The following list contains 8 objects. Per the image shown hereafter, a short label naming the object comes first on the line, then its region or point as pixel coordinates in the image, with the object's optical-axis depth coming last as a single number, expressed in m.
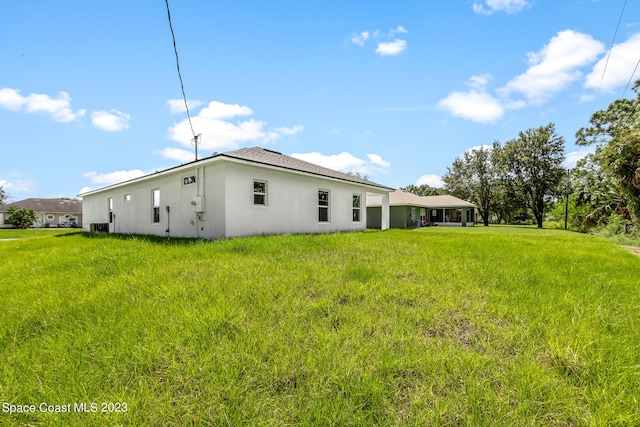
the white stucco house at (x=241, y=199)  9.91
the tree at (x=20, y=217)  32.47
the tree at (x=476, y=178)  38.69
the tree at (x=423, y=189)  60.41
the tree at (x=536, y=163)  33.41
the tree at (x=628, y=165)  11.86
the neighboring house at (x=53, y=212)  40.47
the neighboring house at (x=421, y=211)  25.97
